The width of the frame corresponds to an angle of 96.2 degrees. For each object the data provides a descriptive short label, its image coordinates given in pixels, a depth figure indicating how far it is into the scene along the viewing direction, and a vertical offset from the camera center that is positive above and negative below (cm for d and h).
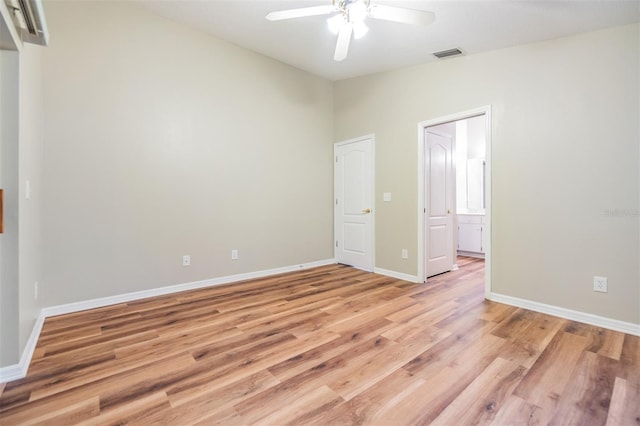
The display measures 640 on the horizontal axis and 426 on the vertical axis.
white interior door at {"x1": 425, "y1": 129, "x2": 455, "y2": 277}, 399 +11
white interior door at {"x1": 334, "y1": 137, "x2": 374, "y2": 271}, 443 +12
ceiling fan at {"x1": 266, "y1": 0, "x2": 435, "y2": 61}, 208 +148
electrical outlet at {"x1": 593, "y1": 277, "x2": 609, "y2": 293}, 251 -66
